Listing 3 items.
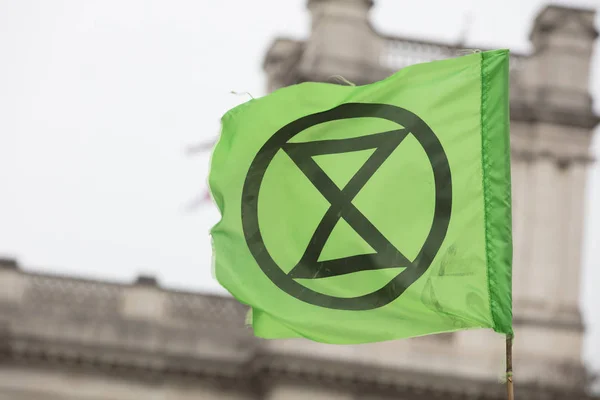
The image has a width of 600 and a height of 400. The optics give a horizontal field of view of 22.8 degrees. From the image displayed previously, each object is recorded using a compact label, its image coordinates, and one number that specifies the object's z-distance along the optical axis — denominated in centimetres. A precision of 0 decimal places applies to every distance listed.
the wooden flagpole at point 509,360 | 961
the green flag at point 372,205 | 1045
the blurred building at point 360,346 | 2895
